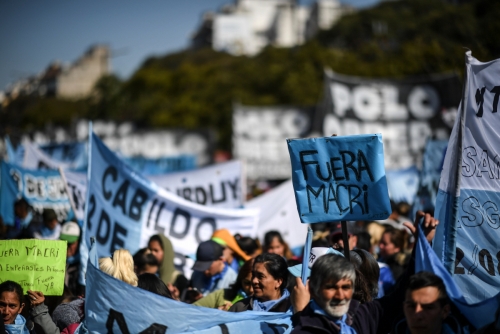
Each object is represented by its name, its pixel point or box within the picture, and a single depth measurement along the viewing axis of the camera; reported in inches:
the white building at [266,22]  6909.5
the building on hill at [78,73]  6107.3
